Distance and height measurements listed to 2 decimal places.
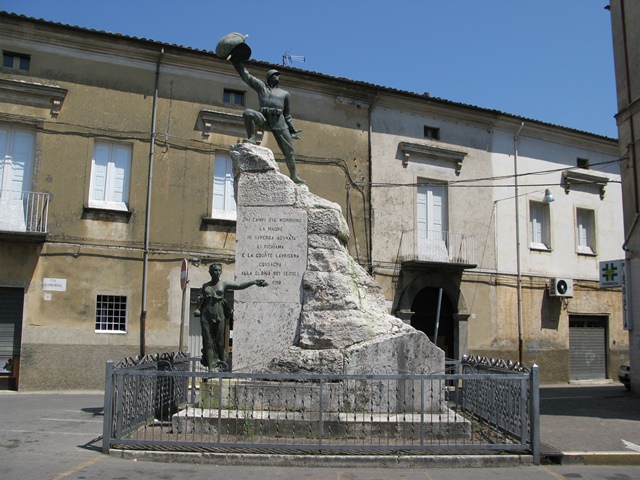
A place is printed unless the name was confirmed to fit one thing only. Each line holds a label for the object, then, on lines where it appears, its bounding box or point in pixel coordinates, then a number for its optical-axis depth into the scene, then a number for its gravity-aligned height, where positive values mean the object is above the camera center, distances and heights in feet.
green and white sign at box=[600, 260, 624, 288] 50.58 +4.37
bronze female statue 27.25 +0.07
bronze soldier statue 29.12 +9.58
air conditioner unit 67.21 +4.14
